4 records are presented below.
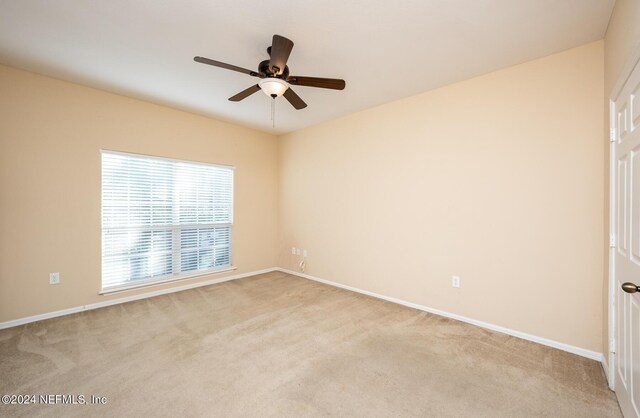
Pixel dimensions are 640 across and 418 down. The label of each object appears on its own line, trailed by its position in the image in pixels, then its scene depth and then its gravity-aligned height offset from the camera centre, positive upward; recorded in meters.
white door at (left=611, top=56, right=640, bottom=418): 1.45 -0.18
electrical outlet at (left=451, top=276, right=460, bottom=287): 3.09 -0.82
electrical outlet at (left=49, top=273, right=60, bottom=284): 3.12 -0.80
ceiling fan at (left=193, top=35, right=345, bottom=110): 1.95 +1.07
